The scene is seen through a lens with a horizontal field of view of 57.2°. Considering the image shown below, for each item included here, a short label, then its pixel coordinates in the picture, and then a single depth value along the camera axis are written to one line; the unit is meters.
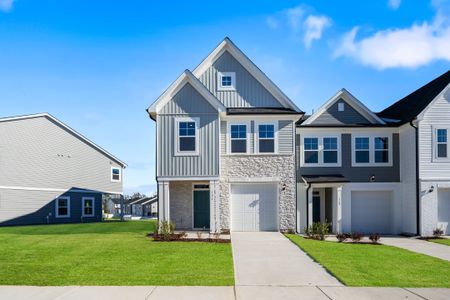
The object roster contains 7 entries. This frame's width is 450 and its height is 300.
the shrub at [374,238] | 16.48
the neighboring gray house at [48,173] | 27.77
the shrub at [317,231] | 17.86
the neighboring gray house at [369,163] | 19.88
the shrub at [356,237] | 16.90
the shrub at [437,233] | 19.45
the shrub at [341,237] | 17.02
